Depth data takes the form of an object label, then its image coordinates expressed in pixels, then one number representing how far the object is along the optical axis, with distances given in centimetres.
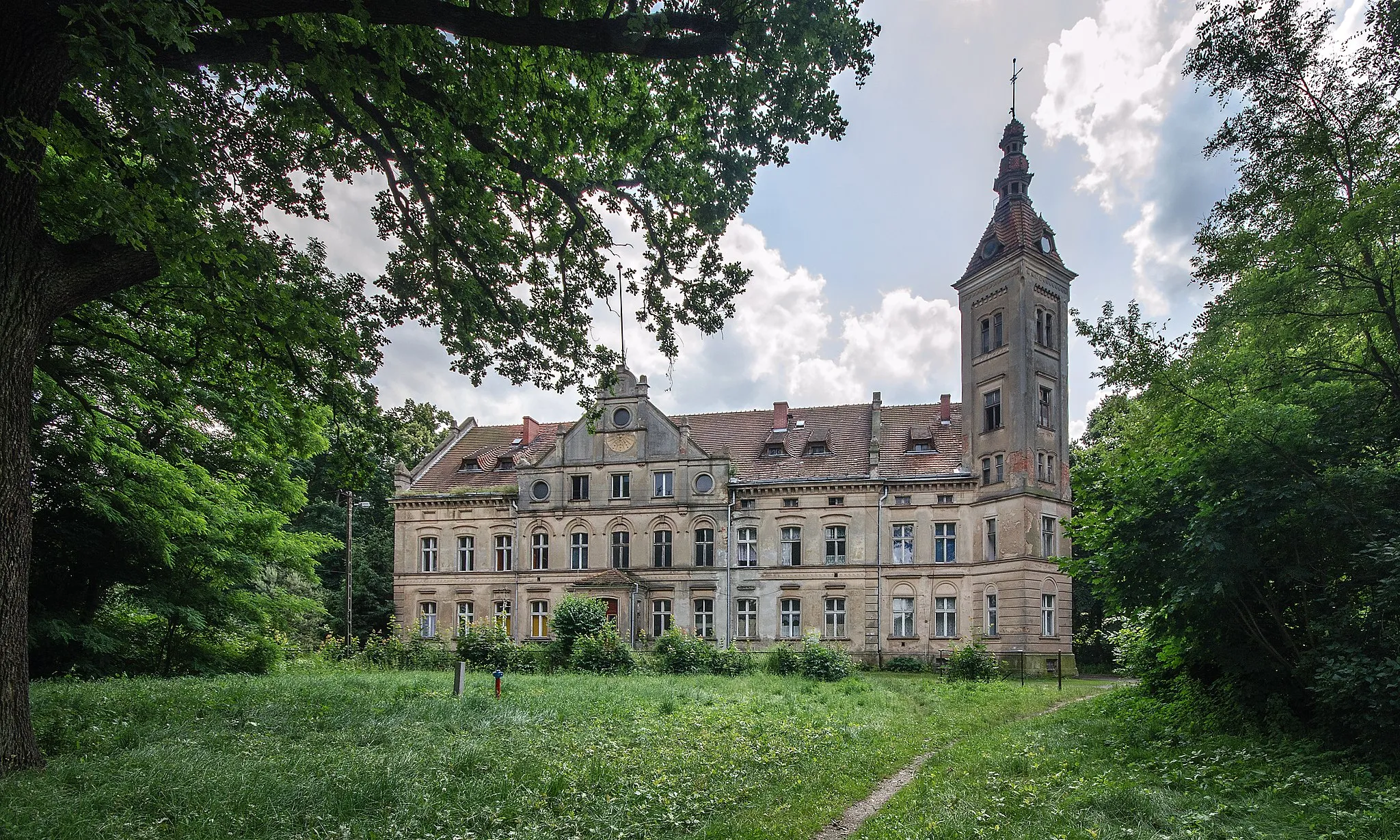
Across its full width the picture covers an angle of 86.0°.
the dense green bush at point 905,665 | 2780
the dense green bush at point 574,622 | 2430
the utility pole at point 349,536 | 3216
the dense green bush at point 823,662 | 2220
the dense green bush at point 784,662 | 2298
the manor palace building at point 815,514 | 2842
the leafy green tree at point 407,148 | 668
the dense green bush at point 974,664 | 2319
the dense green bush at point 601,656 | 2292
